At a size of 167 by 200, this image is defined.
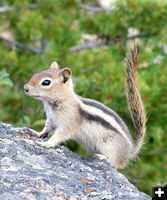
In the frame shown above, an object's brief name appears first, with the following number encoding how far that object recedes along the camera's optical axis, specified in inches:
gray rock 167.0
